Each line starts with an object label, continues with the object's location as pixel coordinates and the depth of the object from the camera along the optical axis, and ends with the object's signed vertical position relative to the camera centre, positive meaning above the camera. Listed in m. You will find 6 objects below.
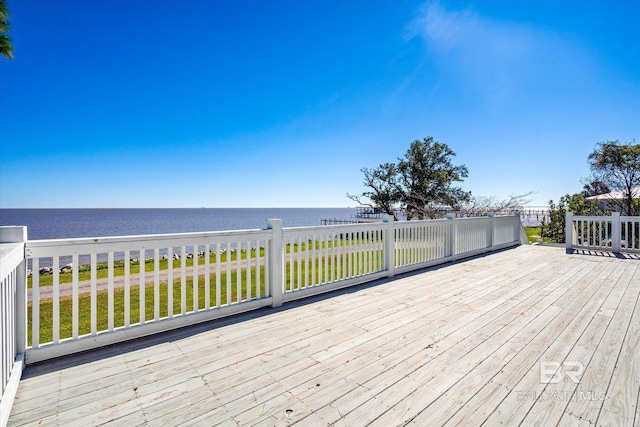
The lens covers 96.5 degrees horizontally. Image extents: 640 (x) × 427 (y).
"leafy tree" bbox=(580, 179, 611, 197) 10.67 +1.01
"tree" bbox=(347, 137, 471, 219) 17.47 +2.33
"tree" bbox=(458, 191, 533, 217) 10.54 +0.36
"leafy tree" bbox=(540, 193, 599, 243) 8.99 +0.09
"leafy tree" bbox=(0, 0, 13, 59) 3.71 +2.48
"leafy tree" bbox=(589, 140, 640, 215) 9.06 +1.53
